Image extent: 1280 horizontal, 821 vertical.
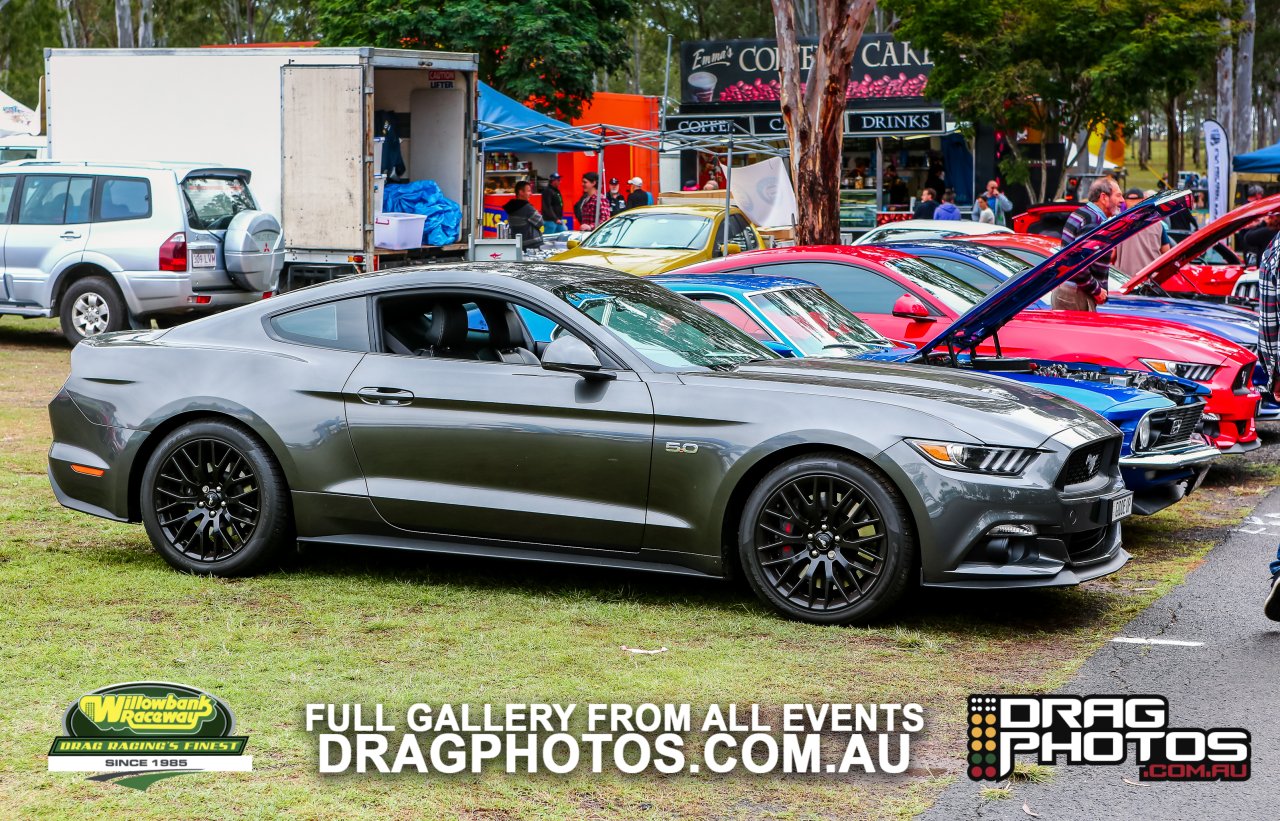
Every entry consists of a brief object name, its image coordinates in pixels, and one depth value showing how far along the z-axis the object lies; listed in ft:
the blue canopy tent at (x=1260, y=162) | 104.17
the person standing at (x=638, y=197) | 85.76
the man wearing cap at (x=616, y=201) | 102.40
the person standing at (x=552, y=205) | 88.28
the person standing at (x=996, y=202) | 94.33
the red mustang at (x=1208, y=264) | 32.02
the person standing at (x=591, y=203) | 85.61
